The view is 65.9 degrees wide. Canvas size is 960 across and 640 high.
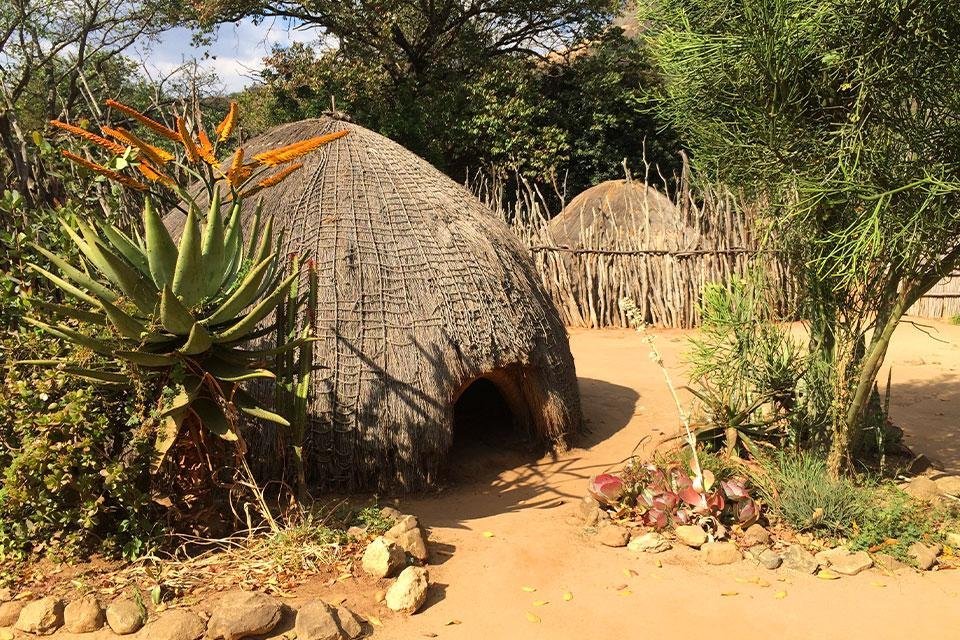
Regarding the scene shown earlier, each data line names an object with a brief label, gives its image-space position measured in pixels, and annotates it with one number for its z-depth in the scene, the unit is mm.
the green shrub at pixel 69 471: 3469
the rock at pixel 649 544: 4176
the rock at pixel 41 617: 3176
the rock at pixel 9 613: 3246
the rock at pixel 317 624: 3121
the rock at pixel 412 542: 3836
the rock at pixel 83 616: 3193
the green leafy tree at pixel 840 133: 3830
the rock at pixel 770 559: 3998
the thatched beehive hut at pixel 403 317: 4758
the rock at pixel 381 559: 3605
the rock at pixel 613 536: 4227
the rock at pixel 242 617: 3092
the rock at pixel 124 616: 3156
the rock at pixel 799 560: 3963
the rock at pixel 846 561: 3936
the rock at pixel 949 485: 4872
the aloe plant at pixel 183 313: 3297
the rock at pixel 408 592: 3434
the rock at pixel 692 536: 4184
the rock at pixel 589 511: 4465
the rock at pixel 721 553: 4047
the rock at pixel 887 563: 3959
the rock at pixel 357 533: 3943
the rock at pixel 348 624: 3195
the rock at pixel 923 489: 4766
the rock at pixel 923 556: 3969
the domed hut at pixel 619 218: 11125
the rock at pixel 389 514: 4132
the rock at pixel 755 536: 4211
